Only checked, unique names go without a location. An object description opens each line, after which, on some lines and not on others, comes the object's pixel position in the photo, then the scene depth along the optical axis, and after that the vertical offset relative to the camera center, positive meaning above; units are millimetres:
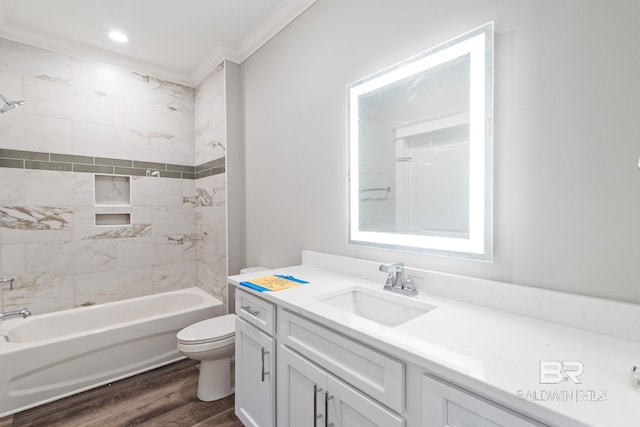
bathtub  1903 -984
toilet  1910 -928
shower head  2134 +791
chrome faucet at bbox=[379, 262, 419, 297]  1312 -320
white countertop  579 -379
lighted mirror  1172 +268
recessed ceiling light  2396 +1451
